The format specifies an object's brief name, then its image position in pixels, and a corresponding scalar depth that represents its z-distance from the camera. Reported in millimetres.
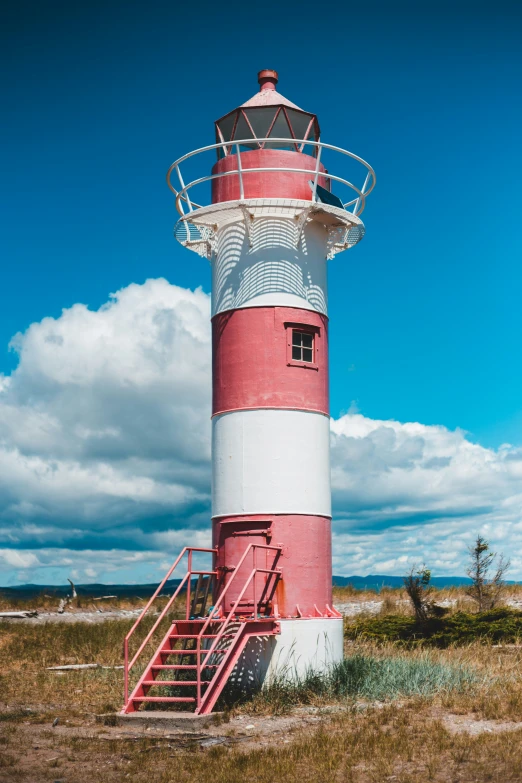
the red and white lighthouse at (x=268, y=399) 15812
